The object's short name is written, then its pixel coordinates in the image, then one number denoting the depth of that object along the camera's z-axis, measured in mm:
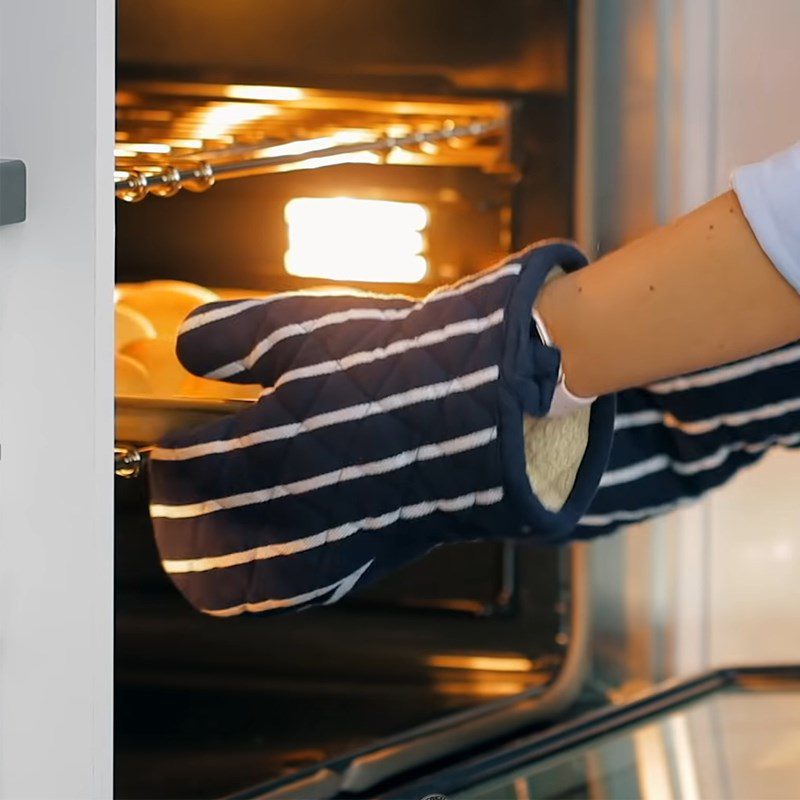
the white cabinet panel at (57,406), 1555
